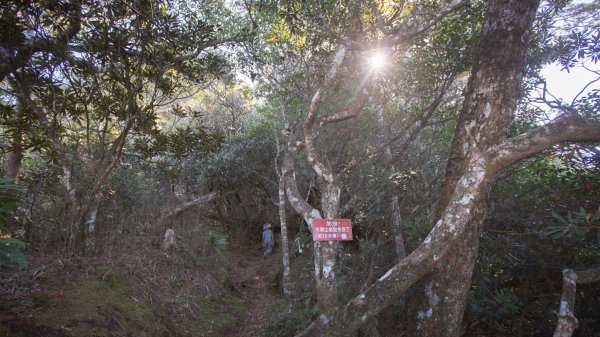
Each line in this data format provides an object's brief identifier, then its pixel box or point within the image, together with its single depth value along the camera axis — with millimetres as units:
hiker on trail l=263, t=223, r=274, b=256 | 14219
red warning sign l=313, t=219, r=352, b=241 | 3760
